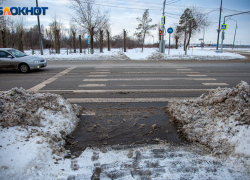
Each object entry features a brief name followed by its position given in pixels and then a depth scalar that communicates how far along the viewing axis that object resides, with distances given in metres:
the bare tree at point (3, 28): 24.08
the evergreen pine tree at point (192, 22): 24.50
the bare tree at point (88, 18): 23.72
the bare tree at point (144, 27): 36.59
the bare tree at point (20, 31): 26.24
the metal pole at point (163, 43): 23.03
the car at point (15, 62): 10.59
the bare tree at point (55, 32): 31.43
